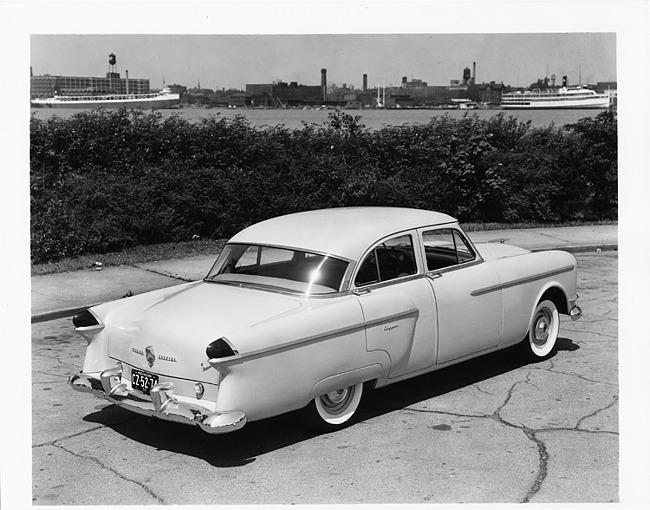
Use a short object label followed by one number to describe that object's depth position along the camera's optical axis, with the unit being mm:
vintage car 5203
